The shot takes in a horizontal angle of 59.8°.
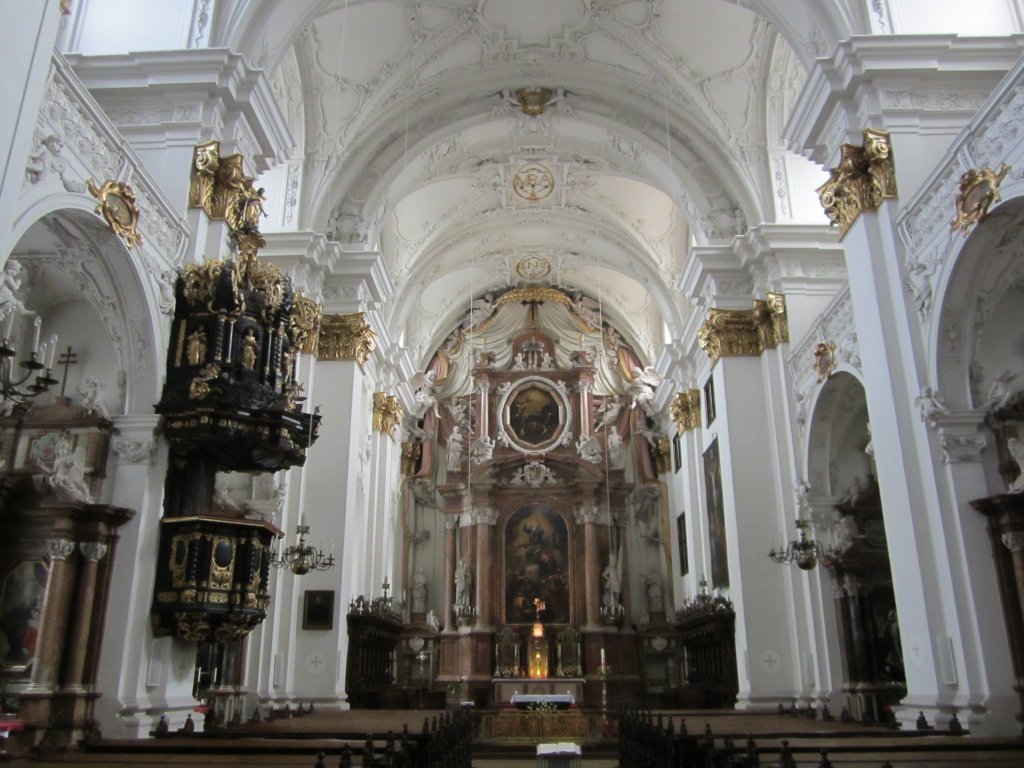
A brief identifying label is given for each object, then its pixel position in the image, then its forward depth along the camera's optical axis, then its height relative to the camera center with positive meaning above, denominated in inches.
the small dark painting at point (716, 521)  650.8 +123.6
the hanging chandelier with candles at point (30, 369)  229.6 +83.1
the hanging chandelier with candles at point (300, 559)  497.7 +76.8
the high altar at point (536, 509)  852.0 +183.8
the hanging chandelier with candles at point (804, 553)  499.5 +76.7
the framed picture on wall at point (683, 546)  833.5 +135.5
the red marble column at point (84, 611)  319.6 +31.0
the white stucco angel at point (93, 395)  349.7 +114.9
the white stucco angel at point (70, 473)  330.0 +80.9
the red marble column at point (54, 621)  313.9 +27.1
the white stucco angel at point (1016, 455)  331.3 +84.1
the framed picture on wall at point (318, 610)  574.6 +54.0
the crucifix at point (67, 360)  366.0 +132.5
